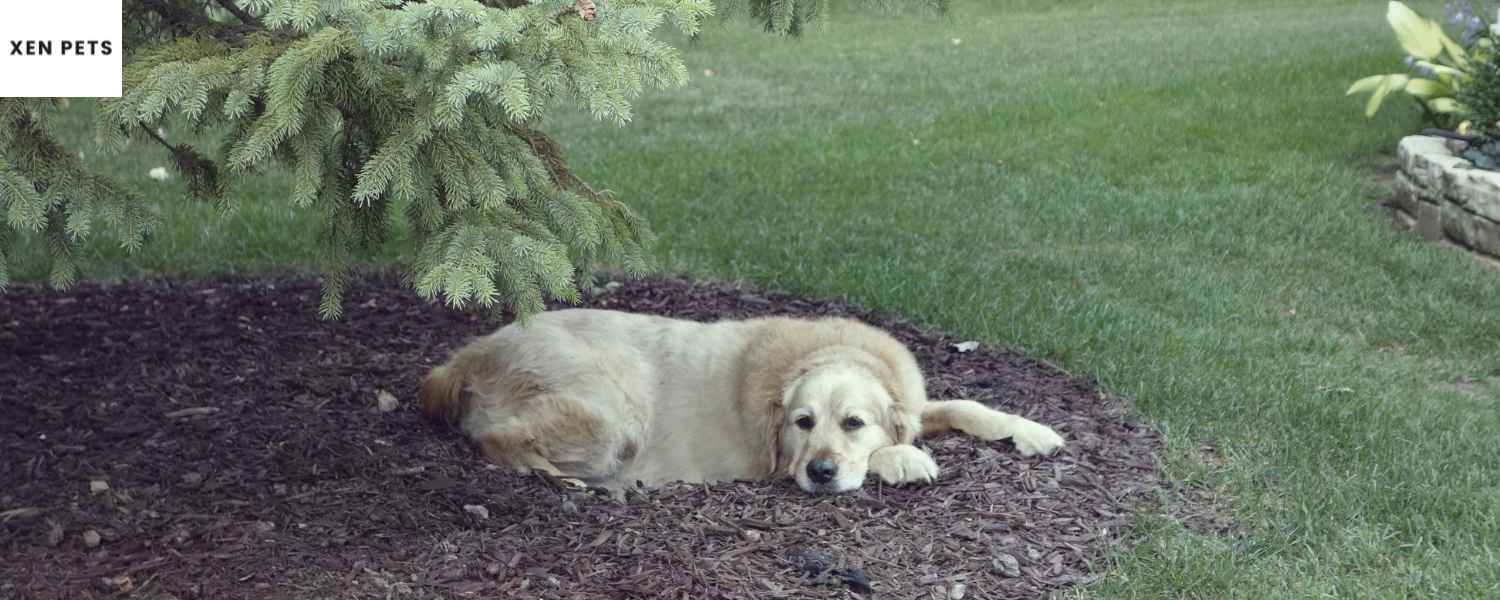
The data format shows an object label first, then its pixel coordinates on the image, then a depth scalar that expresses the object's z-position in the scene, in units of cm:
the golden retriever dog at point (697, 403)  504
